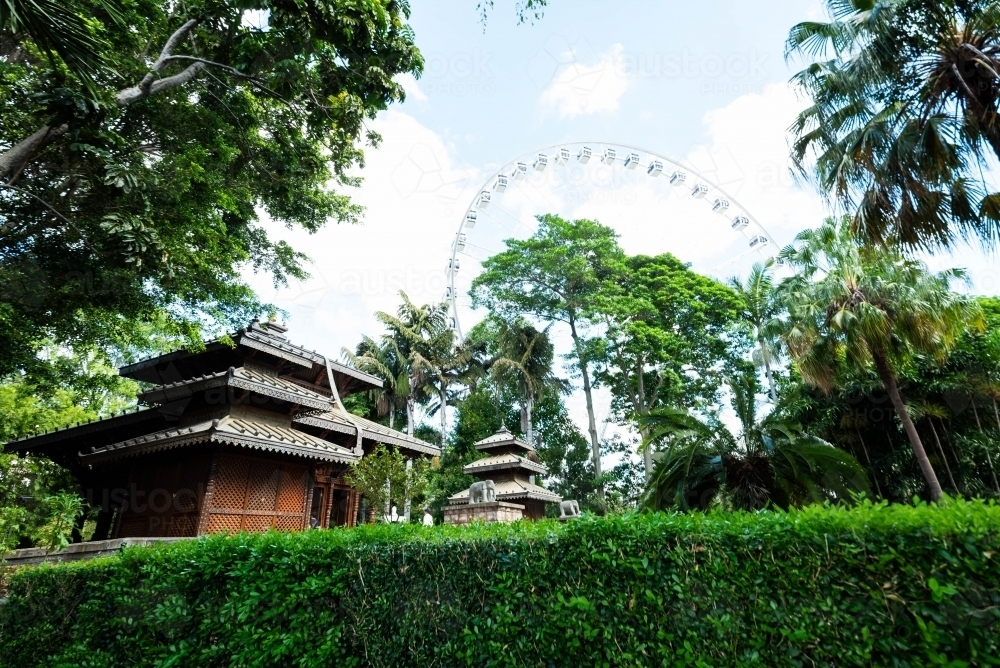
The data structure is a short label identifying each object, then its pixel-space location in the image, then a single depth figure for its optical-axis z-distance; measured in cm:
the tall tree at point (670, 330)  2473
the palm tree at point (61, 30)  342
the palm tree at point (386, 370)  3017
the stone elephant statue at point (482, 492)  1112
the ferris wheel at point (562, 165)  2983
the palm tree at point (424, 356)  3081
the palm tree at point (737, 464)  1010
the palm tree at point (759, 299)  2577
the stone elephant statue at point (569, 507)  1454
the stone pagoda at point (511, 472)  1717
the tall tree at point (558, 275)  2795
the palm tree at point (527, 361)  2778
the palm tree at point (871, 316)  1160
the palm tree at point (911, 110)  782
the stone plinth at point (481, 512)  1039
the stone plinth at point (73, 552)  880
